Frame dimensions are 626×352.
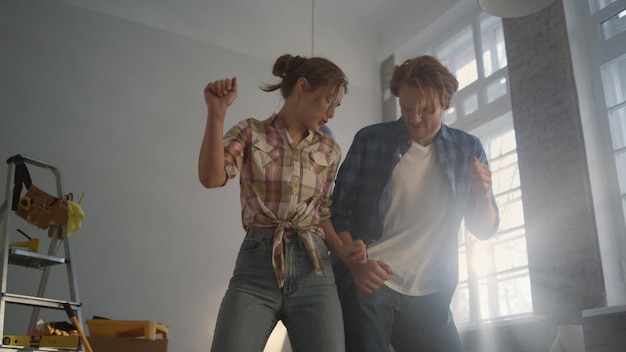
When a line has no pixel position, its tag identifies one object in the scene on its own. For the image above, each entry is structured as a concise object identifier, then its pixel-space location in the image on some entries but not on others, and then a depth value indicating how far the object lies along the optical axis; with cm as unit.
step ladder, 318
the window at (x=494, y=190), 552
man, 168
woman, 145
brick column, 457
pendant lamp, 338
